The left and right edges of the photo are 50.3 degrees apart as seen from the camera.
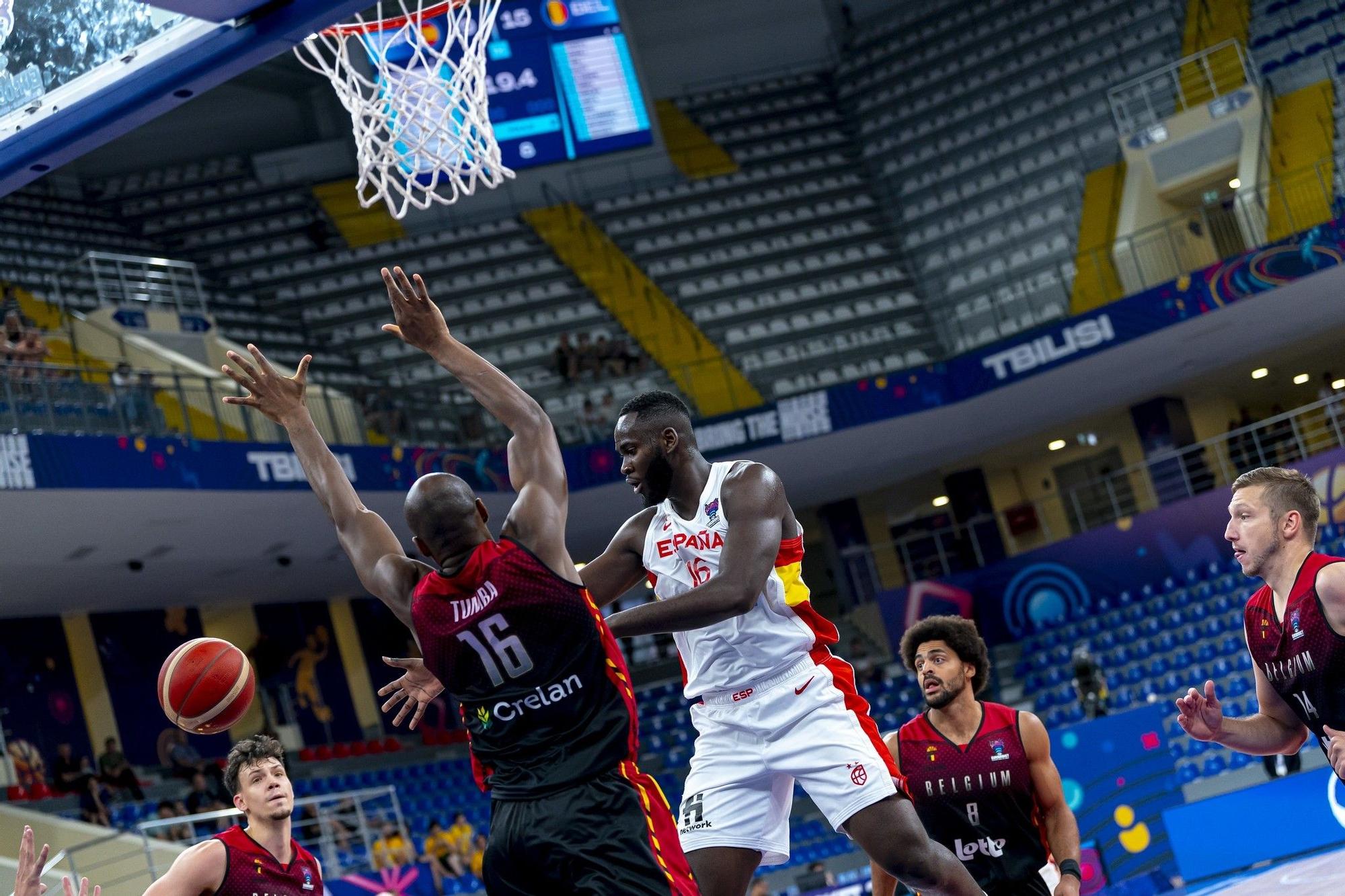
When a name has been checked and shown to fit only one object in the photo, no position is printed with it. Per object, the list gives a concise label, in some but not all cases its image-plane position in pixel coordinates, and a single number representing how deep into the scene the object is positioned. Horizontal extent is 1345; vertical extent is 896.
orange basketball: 6.75
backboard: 4.82
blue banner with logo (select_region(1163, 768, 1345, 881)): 10.23
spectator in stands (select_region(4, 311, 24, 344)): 15.70
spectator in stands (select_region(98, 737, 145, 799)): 16.20
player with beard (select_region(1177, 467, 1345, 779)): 4.28
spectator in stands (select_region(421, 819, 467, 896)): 14.28
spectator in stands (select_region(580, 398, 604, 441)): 20.34
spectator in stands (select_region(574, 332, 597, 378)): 22.08
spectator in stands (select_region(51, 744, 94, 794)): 16.42
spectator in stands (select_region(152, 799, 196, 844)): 14.18
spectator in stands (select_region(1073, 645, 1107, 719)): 16.16
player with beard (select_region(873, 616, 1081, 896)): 5.31
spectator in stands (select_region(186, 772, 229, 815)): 15.02
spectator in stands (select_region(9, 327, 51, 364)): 15.45
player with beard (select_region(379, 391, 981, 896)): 4.45
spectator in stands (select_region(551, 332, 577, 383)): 21.88
